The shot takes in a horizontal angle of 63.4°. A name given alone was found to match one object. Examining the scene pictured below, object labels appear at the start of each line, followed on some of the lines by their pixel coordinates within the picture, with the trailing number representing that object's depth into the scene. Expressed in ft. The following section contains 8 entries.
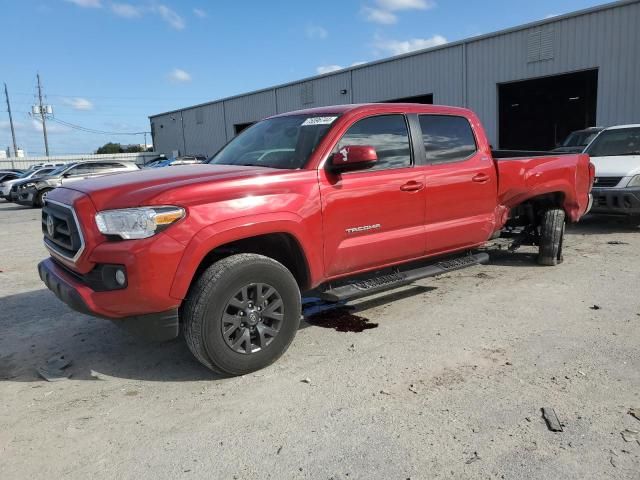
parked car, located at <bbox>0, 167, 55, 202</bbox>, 68.73
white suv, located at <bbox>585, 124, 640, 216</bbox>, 27.68
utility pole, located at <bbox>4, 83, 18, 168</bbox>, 217.15
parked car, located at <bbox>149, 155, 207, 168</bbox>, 93.01
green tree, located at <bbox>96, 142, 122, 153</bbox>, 306.62
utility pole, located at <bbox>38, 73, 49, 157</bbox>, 231.59
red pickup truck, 10.77
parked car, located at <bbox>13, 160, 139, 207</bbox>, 61.26
